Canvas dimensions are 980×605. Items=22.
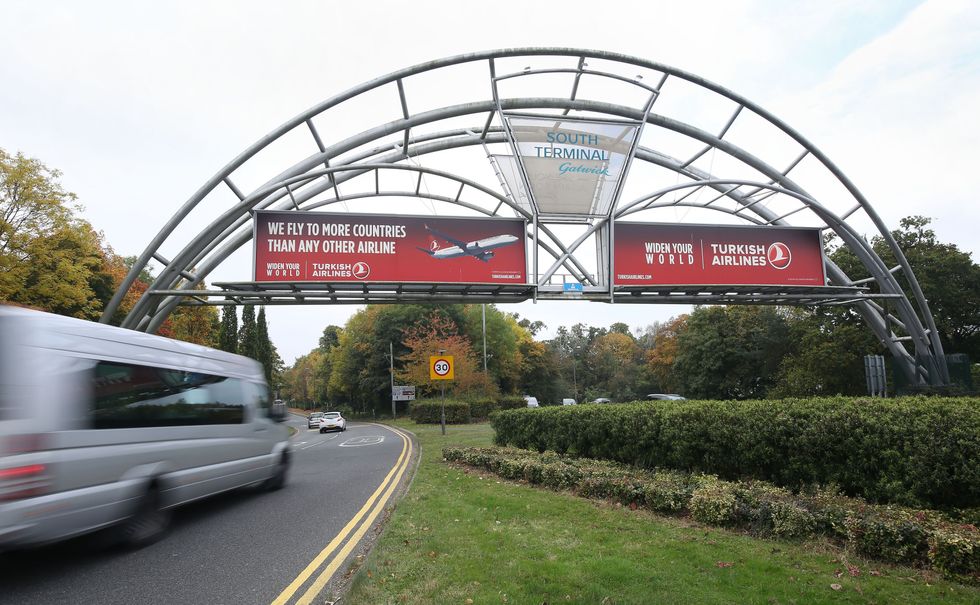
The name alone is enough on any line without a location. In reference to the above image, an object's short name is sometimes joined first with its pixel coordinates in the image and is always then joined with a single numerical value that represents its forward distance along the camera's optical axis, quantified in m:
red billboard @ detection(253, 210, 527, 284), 15.42
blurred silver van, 5.01
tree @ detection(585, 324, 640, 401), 67.19
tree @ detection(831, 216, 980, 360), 28.25
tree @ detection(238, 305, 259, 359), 59.03
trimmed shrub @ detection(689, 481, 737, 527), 6.39
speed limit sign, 24.86
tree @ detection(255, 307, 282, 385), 65.38
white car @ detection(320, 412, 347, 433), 37.56
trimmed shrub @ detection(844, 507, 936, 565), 4.89
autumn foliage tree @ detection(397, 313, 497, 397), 43.78
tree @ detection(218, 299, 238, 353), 53.91
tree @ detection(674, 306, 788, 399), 43.03
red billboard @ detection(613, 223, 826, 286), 16.80
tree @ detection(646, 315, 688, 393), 55.31
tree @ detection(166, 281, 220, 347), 36.03
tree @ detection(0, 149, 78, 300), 21.28
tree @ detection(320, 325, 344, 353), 124.16
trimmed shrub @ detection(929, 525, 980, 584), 4.49
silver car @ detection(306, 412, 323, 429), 46.28
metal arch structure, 15.29
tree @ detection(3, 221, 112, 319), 21.20
